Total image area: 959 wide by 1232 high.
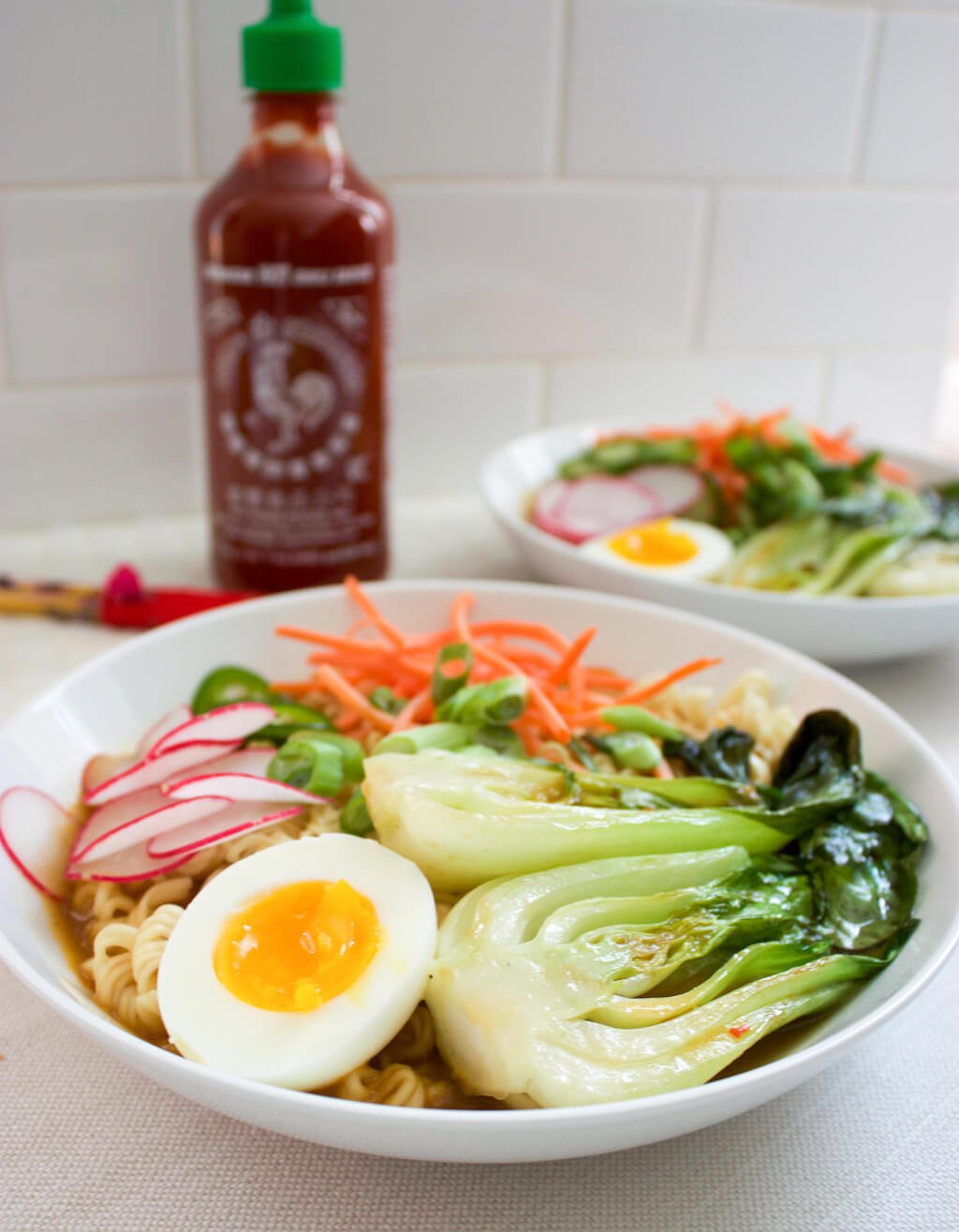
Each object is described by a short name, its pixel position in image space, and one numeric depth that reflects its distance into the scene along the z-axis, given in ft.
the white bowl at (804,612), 1.93
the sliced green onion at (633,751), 1.68
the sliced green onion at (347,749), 1.65
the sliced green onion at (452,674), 1.75
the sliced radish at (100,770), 1.68
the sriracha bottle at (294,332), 1.98
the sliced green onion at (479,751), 1.62
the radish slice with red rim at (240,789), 1.58
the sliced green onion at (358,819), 1.57
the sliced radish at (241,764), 1.64
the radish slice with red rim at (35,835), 1.57
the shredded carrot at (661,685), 1.76
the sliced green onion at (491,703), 1.70
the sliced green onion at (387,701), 1.78
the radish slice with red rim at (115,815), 1.61
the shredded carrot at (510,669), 1.70
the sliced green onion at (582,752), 1.68
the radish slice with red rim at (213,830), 1.55
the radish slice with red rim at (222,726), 1.65
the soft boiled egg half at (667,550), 2.14
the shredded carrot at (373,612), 1.82
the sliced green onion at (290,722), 1.70
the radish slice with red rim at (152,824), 1.57
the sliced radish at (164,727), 1.69
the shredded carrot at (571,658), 1.76
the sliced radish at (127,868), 1.56
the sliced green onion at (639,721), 1.72
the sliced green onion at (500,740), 1.69
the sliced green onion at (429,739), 1.63
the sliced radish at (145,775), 1.63
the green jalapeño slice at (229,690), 1.81
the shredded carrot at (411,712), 1.73
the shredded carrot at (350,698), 1.74
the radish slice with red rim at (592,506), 2.23
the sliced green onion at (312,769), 1.63
